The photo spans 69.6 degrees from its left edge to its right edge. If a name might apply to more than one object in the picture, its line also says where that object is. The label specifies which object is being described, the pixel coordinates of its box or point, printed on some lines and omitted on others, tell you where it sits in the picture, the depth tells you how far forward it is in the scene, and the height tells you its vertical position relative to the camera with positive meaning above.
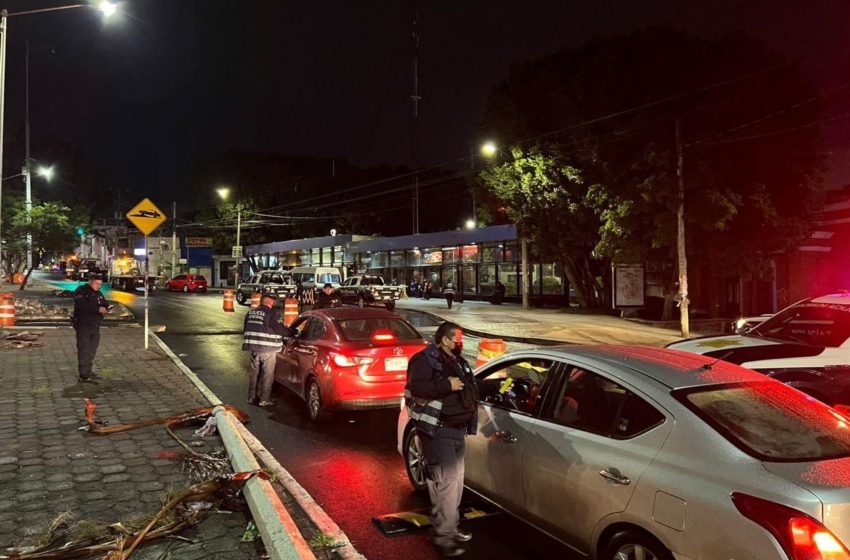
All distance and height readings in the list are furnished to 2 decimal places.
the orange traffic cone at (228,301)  26.90 -1.00
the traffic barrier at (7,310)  17.19 -0.86
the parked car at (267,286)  30.58 -0.36
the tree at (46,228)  28.98 +2.53
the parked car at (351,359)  7.66 -1.04
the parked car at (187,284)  48.50 -0.38
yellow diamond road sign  13.30 +1.40
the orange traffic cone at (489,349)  8.95 -1.05
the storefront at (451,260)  33.06 +1.25
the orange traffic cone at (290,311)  20.61 -1.09
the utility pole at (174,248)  54.64 +2.98
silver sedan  2.80 -0.99
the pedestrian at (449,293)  30.64 -0.74
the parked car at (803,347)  6.50 -0.80
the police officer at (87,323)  9.80 -0.70
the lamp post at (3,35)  16.30 +6.66
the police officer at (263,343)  8.61 -0.90
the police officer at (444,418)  4.18 -0.96
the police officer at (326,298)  16.83 -0.54
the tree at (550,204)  24.84 +3.13
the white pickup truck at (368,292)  28.88 -0.64
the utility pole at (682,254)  18.84 +0.73
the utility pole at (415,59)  30.50 +10.99
